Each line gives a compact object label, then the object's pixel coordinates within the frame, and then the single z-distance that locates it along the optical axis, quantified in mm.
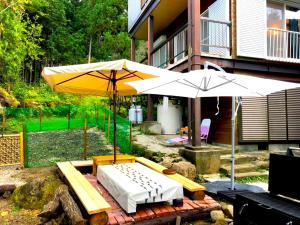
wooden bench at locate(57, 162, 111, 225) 3529
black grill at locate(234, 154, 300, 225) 2949
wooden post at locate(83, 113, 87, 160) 7887
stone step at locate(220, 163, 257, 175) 7098
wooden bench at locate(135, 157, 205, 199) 4508
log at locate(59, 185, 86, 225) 3547
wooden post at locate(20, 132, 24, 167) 7285
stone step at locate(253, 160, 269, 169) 7649
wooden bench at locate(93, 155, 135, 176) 5816
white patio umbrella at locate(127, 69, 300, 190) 4566
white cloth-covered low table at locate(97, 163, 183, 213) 3795
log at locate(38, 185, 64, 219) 4120
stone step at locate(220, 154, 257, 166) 7570
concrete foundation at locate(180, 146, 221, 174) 7094
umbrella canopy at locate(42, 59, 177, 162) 4891
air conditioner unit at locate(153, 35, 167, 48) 15855
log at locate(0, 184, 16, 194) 5586
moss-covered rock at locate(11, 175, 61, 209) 5095
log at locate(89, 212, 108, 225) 3508
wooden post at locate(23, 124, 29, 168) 7296
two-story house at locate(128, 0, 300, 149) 8727
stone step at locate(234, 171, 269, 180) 6859
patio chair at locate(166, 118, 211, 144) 9492
